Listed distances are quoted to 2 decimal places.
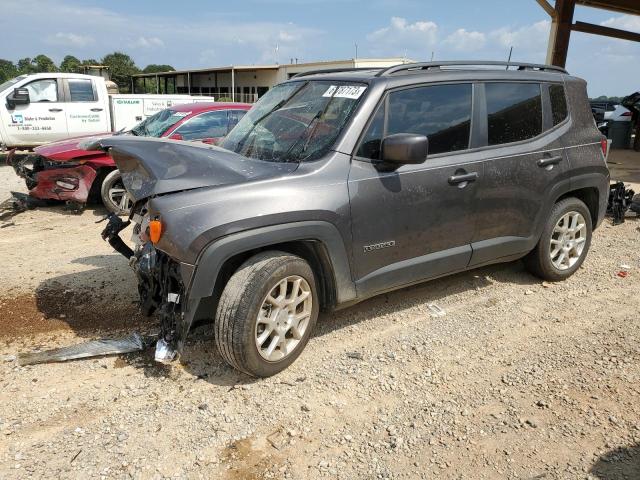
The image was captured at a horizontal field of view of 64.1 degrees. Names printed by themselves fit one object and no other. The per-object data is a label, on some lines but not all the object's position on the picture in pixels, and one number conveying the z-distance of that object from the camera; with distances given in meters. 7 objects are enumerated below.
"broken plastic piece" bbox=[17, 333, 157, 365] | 3.45
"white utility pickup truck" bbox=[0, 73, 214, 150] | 12.15
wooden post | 12.38
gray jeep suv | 3.05
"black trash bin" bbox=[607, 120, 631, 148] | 16.55
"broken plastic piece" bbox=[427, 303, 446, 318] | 4.24
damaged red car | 7.43
